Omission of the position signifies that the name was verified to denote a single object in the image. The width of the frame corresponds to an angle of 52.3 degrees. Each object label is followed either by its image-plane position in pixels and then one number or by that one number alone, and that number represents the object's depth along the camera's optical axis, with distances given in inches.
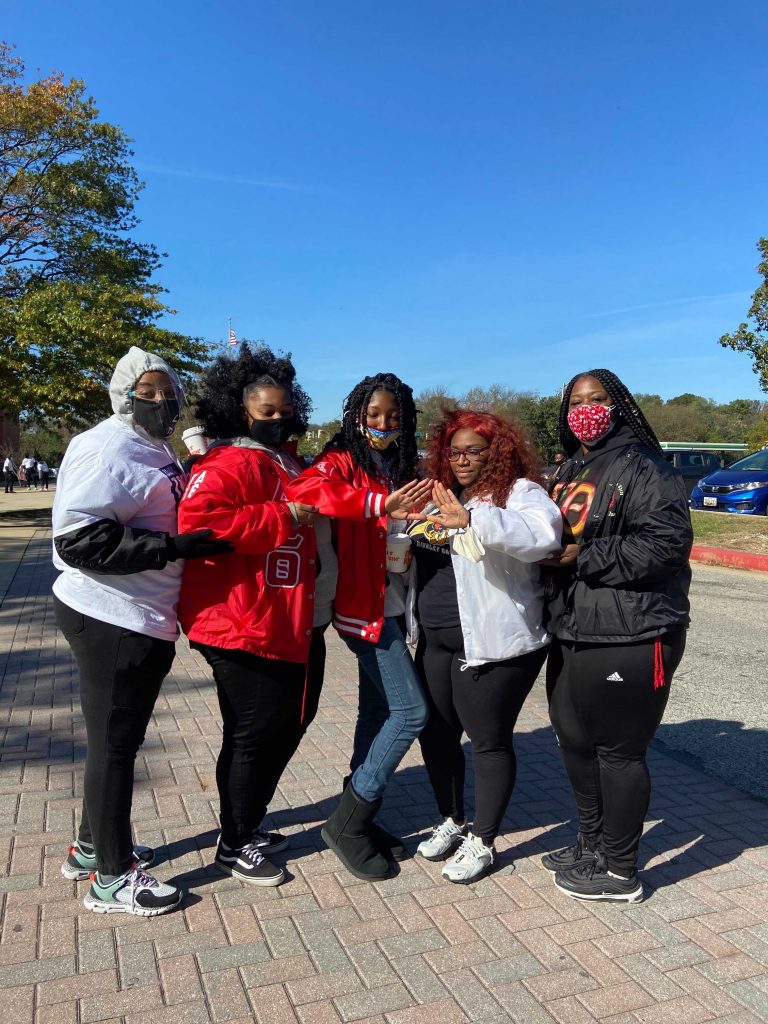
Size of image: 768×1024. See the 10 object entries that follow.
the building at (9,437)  1683.6
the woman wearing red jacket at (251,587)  108.0
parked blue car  621.6
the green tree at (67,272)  654.5
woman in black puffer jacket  107.1
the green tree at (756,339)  547.8
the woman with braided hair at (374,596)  118.3
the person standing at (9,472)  1229.7
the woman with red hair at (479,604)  112.0
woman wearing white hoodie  101.7
